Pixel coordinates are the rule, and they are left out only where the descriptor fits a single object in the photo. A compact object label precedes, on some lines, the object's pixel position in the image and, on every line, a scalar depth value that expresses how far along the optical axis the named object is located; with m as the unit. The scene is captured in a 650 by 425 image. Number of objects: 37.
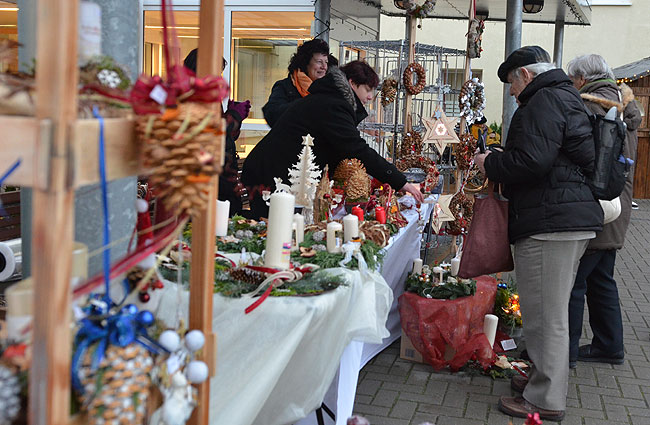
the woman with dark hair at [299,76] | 5.26
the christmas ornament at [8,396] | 1.13
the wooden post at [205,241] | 1.48
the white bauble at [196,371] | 1.43
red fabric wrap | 4.13
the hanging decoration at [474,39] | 6.02
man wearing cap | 3.21
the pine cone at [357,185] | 4.30
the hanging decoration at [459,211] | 6.05
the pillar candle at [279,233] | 2.67
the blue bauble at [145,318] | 1.36
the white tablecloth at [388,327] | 2.89
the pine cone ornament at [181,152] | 1.23
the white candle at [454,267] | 4.70
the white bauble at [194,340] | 1.45
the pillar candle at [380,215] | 4.04
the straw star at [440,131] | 5.83
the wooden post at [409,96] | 5.59
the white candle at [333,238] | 3.14
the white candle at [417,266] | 4.63
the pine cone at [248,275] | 2.53
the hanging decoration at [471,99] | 6.05
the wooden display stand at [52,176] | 0.99
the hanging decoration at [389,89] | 5.88
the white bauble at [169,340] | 1.36
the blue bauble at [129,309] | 1.36
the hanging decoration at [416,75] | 5.61
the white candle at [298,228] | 3.14
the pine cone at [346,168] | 4.28
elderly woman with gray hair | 4.12
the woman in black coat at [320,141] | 4.05
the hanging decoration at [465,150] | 5.95
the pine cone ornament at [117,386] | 1.20
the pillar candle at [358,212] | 3.71
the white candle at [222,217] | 3.11
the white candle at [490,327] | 4.28
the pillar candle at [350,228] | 3.26
